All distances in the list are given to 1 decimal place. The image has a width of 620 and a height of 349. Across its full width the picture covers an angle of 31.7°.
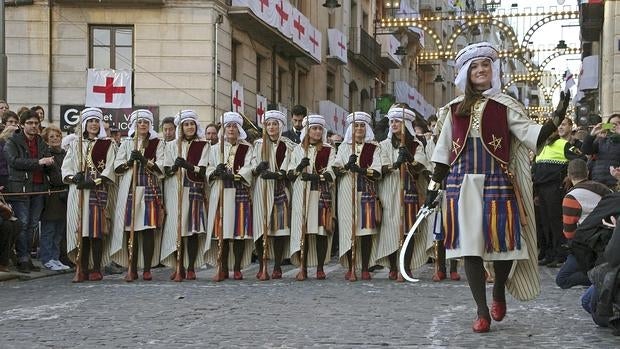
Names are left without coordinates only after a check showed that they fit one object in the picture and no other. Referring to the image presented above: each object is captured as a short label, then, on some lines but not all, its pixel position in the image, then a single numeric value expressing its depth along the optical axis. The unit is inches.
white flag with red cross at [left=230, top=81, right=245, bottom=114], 985.1
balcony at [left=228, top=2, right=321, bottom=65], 983.0
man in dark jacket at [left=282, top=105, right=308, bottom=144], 553.0
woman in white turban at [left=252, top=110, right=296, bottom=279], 479.2
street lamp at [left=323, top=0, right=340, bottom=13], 1116.5
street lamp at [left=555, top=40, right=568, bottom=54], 1424.7
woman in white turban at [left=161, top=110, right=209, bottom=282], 479.5
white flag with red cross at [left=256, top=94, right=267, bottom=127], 1075.9
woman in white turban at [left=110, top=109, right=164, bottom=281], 476.1
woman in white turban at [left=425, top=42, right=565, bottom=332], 282.7
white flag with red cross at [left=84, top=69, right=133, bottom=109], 901.8
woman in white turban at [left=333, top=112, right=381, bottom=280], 473.7
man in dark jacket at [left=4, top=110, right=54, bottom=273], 501.7
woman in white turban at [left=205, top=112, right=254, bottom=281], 476.7
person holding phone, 511.5
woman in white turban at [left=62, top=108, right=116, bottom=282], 471.8
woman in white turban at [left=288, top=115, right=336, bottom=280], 478.6
